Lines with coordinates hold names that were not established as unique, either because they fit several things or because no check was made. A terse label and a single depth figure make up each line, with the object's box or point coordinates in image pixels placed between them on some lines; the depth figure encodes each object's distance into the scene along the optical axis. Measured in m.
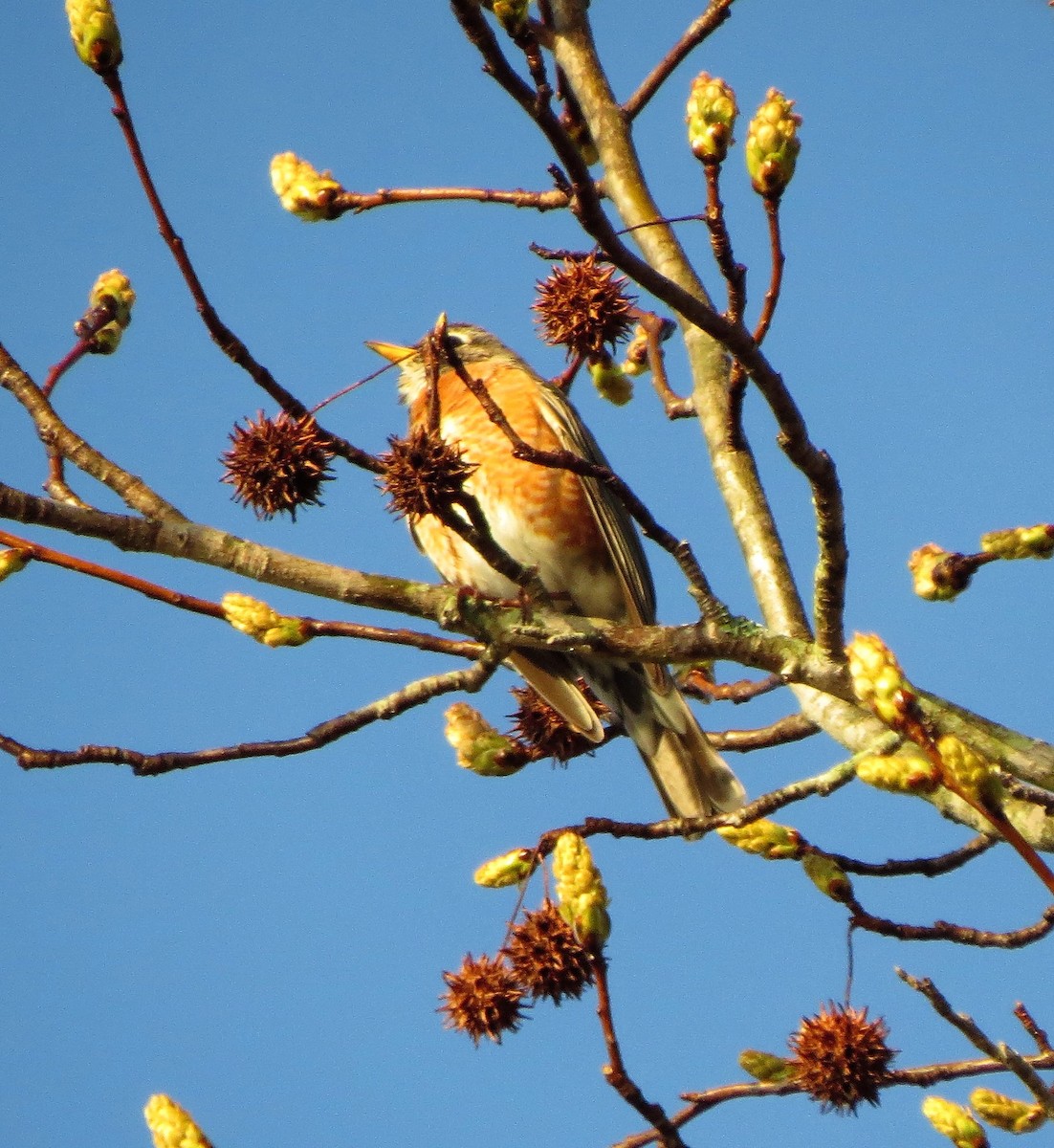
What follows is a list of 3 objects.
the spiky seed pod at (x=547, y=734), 7.74
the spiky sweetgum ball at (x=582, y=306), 6.23
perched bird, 9.30
